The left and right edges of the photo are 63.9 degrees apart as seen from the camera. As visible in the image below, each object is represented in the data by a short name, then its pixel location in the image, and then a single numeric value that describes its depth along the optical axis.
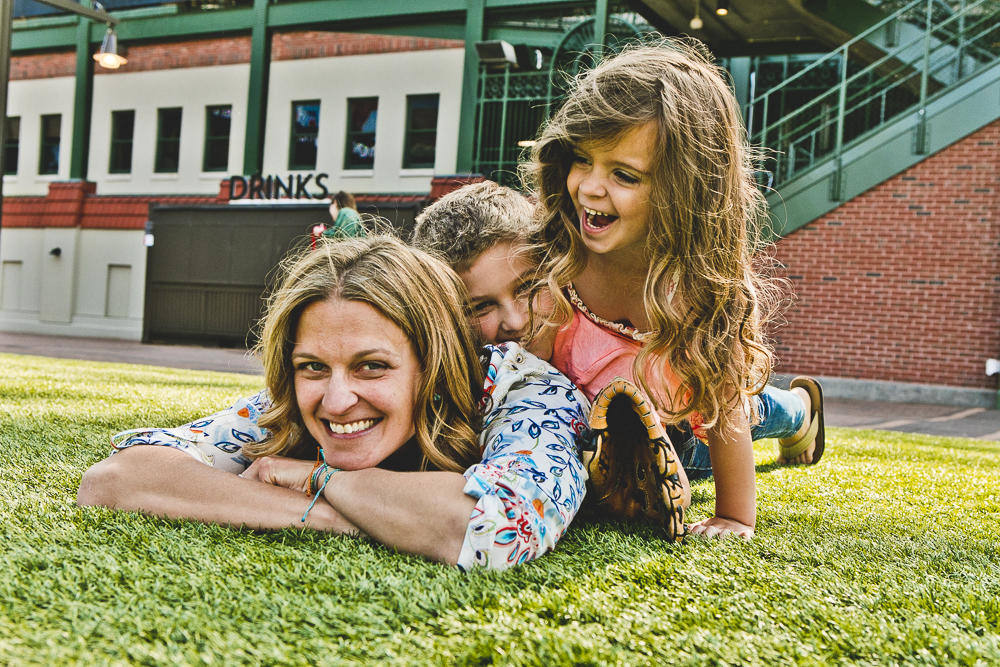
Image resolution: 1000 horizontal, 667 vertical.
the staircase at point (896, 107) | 9.86
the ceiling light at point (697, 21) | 10.68
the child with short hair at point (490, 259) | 2.45
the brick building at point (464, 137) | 10.02
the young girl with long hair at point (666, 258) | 2.12
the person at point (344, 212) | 7.20
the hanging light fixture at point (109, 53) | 13.09
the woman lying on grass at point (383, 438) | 1.58
